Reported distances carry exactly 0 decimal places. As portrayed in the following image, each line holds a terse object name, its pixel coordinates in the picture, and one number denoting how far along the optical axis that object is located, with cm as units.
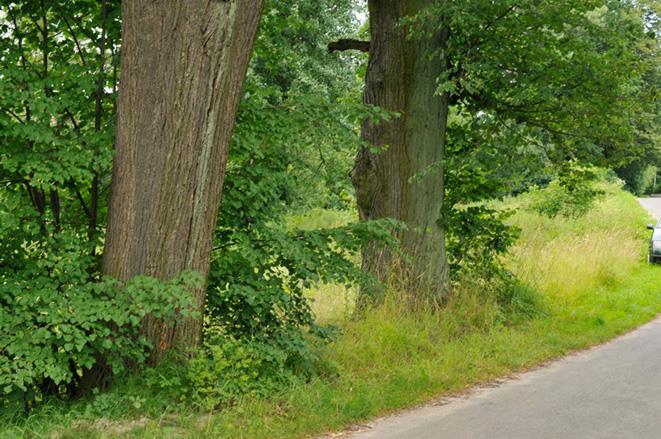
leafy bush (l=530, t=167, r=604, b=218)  2857
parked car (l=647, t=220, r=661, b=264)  2203
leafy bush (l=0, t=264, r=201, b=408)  648
